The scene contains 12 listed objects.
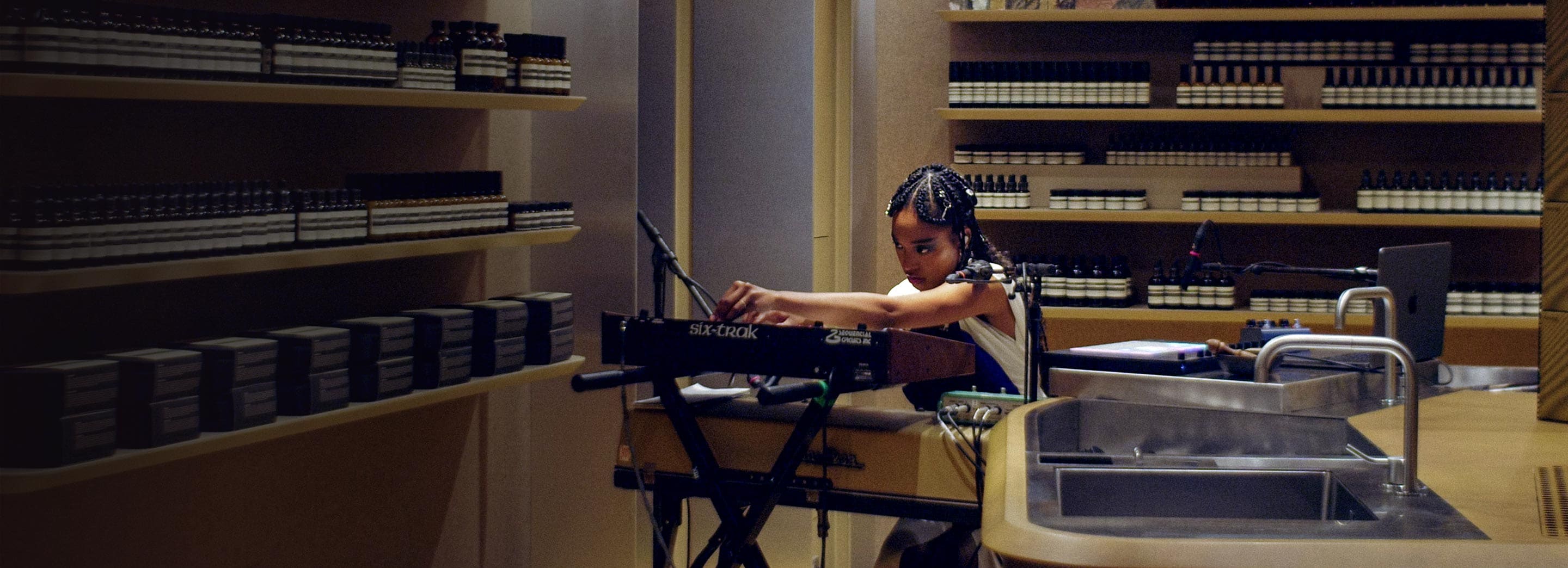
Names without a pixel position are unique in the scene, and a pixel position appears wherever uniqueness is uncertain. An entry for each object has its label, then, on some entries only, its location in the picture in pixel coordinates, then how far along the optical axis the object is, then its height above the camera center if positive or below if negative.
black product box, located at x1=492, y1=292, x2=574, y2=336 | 3.37 -0.14
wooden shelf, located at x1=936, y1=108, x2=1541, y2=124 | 5.41 +0.56
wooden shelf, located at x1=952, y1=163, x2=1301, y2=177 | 5.73 +0.36
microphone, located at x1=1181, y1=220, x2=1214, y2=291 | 3.84 +0.01
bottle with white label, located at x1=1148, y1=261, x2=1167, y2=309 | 5.75 -0.14
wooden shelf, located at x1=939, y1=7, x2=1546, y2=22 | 5.44 +0.96
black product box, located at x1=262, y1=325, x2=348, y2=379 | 2.71 -0.19
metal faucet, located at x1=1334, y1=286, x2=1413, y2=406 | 3.04 -0.13
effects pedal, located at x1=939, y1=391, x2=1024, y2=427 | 2.68 -0.29
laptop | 3.38 -0.08
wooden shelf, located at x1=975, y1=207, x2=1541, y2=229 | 5.42 +0.15
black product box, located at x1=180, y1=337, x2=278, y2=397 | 2.55 -0.21
